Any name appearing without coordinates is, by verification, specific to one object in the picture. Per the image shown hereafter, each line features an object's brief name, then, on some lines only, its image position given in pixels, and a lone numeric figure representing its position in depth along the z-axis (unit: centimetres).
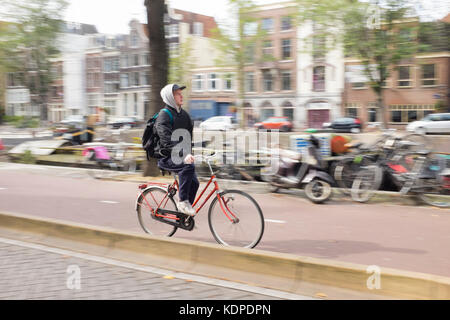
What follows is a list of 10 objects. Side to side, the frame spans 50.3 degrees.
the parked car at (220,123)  3784
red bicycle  489
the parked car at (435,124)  2906
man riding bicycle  502
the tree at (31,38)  3622
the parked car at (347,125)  3244
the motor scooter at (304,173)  817
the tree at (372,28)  2505
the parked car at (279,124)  3553
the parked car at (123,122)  4322
